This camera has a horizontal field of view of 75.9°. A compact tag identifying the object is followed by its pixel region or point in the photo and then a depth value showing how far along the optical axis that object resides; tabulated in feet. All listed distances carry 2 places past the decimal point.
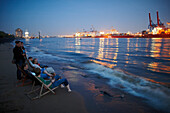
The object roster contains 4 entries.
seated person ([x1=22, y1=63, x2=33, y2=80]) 14.06
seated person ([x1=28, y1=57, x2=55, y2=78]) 16.16
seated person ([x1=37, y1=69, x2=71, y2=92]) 13.48
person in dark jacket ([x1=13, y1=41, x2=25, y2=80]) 17.29
